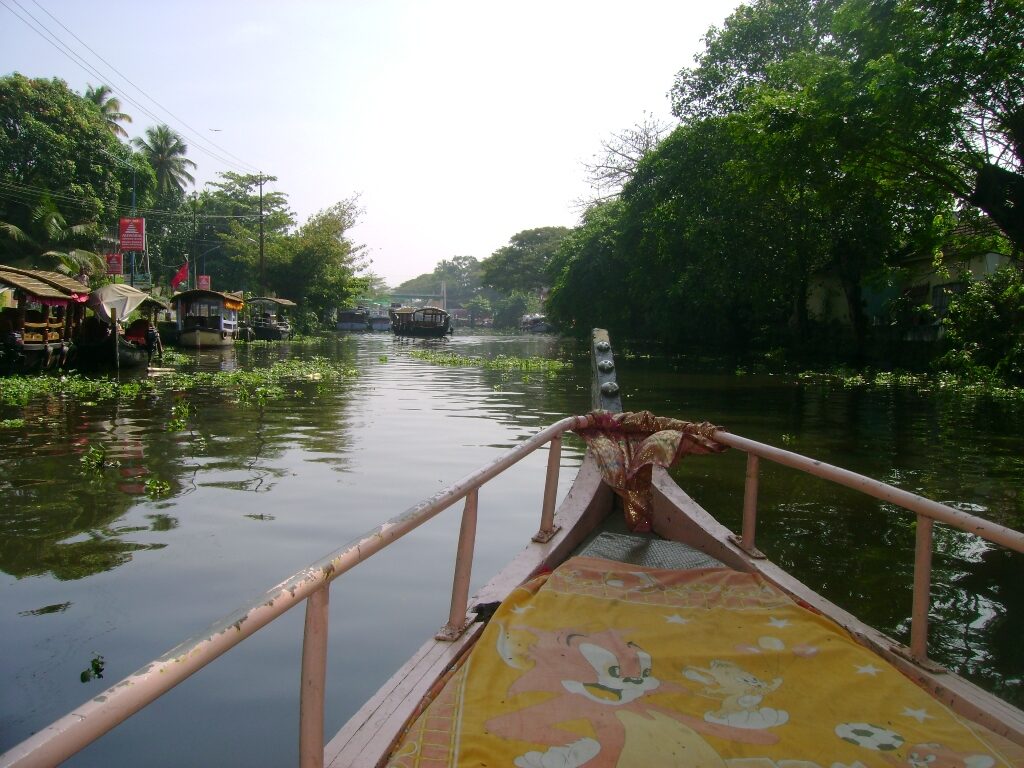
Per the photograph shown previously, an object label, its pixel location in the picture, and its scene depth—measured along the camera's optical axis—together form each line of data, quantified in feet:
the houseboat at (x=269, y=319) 128.88
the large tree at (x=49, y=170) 107.14
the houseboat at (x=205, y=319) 99.76
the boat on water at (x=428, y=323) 166.91
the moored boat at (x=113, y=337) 69.36
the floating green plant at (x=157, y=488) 24.65
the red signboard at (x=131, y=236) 98.84
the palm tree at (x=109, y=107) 140.97
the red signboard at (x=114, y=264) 110.11
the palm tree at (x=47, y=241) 106.22
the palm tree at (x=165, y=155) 171.12
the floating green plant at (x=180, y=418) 37.00
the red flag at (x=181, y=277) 121.65
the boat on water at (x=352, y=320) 203.86
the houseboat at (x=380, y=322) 213.05
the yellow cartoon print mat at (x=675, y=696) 7.48
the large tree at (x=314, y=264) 163.43
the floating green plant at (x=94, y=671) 12.89
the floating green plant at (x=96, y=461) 27.68
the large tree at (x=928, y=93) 38.73
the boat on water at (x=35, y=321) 58.29
